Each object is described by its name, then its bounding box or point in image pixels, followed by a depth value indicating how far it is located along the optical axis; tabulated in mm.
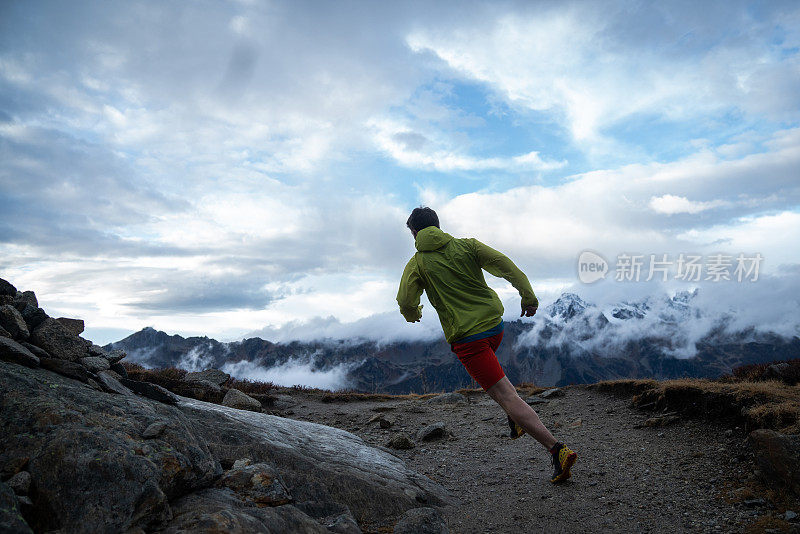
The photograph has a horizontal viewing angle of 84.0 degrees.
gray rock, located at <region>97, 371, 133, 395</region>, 5238
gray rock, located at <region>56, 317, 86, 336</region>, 7198
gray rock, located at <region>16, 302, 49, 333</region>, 5924
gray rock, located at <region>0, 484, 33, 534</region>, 2285
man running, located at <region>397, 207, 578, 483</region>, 5398
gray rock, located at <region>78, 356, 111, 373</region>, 5896
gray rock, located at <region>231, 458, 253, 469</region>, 4720
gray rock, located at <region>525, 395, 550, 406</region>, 13651
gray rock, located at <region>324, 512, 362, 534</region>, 3941
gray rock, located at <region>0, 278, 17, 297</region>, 6070
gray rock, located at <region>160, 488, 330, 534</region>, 3041
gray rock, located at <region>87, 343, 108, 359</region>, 6944
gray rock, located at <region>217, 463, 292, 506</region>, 4133
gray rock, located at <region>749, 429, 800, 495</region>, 4580
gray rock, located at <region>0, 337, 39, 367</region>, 4539
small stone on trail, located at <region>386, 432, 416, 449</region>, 9062
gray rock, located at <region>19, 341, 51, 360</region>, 5266
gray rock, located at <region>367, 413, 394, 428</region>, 11539
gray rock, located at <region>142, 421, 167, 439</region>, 3879
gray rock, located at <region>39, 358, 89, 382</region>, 5016
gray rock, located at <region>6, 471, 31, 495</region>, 2771
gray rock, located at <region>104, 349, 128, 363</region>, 7330
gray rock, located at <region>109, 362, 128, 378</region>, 7055
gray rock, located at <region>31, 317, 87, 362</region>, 5719
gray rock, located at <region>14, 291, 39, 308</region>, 6271
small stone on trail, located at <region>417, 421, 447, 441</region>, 9714
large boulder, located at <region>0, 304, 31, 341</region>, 5324
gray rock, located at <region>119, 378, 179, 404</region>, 6051
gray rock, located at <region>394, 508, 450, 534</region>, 4077
